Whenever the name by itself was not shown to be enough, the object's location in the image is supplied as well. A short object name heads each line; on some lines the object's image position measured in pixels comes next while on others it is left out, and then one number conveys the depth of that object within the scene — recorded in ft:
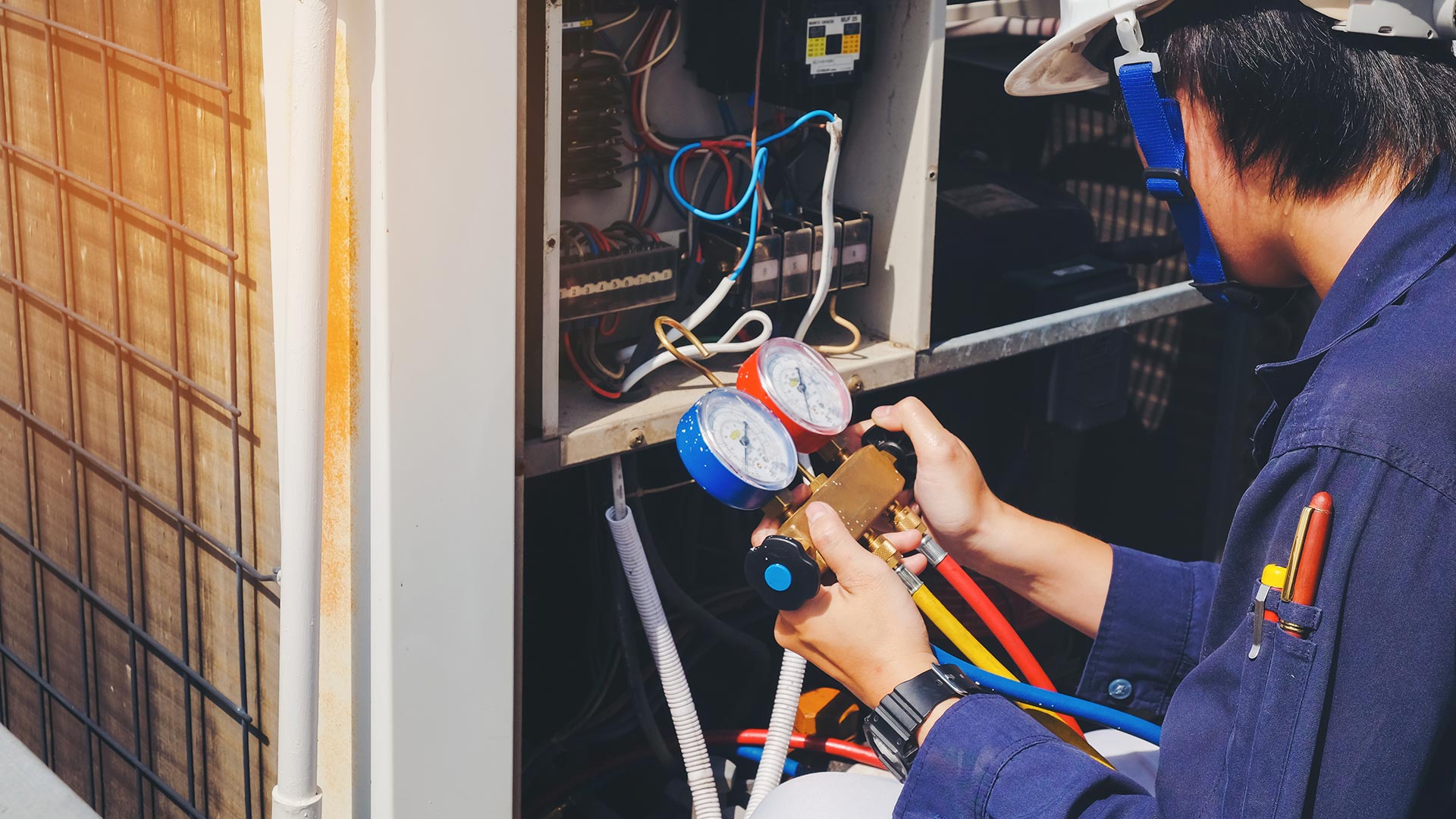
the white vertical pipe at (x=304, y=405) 3.45
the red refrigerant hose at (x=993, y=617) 4.86
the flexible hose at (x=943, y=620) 4.43
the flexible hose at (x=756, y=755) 6.27
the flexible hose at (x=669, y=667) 4.98
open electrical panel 4.87
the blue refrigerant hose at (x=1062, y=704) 4.43
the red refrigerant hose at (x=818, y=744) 6.10
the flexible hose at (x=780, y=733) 5.37
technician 3.09
